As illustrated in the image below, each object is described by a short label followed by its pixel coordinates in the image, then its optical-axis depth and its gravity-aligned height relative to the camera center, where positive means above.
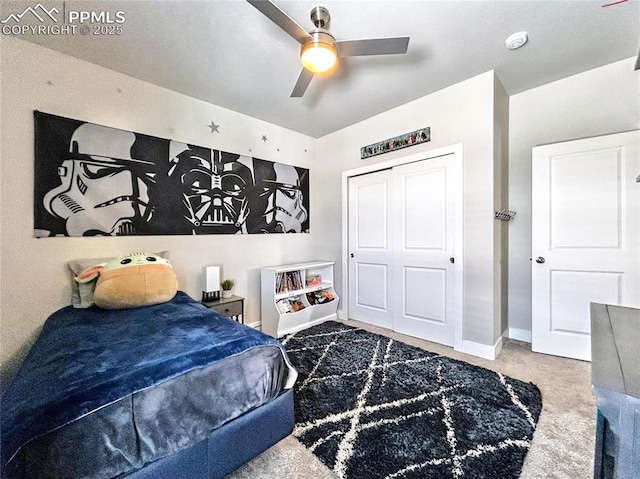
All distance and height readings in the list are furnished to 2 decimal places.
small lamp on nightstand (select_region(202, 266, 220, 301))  2.68 -0.46
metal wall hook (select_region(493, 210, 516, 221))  2.51 +0.25
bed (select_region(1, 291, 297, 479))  0.82 -0.60
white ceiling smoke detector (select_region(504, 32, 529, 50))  1.97 +1.54
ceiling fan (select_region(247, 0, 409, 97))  1.60 +1.24
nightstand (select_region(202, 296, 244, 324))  2.57 -0.67
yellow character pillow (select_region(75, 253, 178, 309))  1.84 -0.31
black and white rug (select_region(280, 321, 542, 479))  1.30 -1.11
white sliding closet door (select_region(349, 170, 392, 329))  3.28 -0.12
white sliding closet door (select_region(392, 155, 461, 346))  2.72 -0.11
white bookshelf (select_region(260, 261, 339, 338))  3.07 -0.76
